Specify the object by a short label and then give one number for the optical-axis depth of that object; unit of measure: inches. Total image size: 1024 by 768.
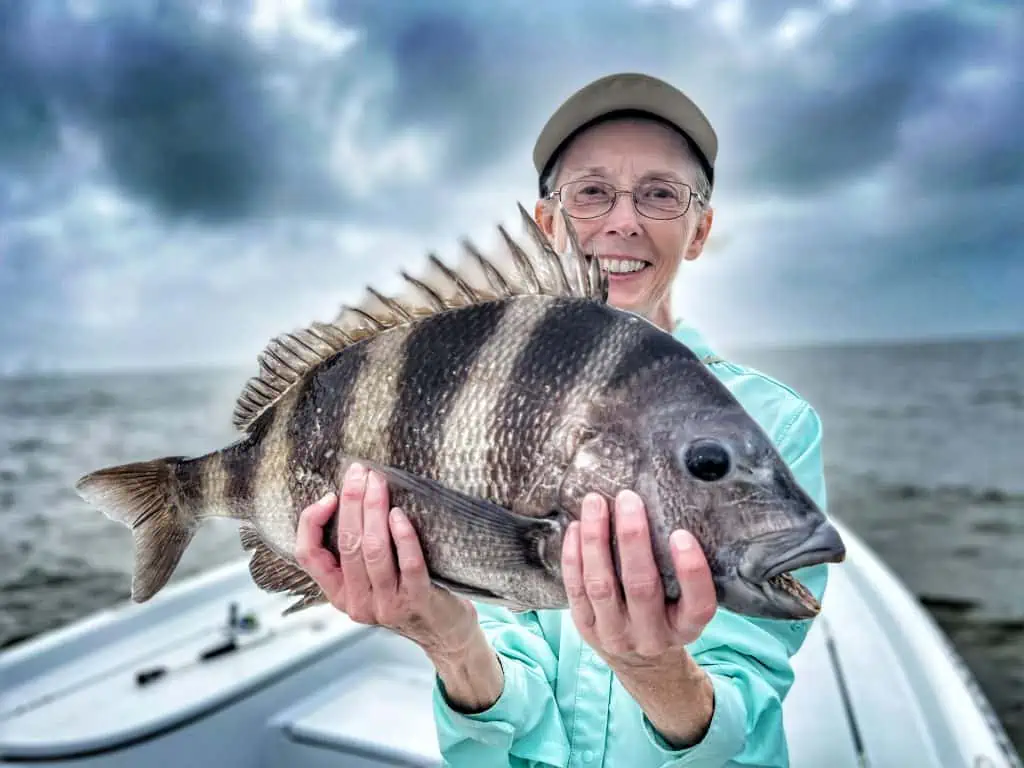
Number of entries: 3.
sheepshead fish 15.2
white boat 36.9
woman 16.3
